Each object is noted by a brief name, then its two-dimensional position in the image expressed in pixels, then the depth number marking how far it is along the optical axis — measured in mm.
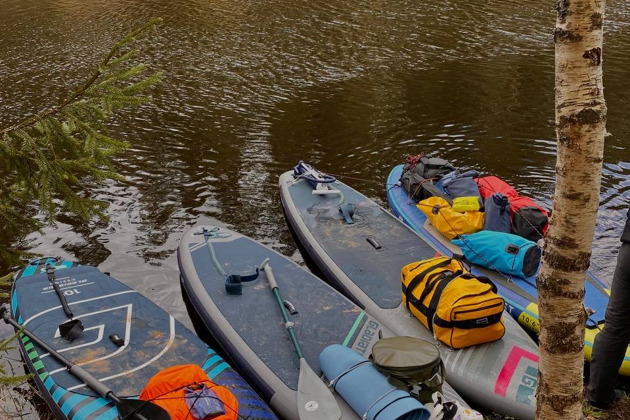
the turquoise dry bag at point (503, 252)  6273
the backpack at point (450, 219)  7031
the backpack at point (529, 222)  6739
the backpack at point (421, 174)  8062
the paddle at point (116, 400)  4148
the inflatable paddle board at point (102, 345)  4773
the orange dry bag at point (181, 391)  4156
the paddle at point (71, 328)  5367
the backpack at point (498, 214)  6879
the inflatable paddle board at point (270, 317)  5152
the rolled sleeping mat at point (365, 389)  4125
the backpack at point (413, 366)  4332
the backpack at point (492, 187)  7590
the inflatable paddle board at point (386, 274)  5039
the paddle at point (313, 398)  4465
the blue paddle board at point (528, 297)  5531
